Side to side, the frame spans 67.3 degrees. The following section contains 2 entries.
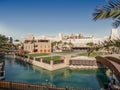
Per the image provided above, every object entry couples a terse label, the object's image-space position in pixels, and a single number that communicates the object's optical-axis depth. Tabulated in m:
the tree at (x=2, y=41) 30.52
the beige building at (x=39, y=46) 51.36
